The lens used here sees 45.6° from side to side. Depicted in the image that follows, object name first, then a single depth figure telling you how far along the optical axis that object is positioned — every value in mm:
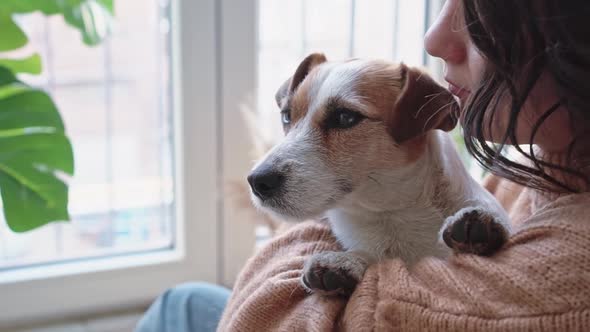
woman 733
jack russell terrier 966
